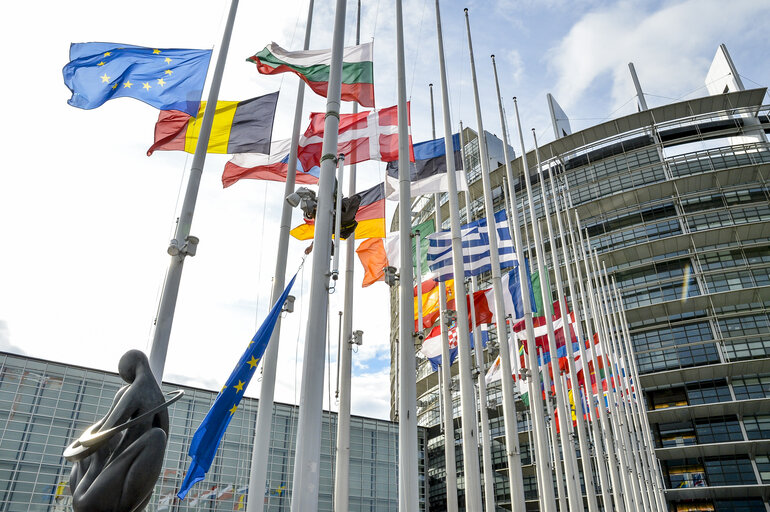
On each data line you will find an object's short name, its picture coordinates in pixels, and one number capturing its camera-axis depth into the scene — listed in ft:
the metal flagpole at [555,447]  68.03
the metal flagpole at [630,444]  105.84
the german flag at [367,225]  55.11
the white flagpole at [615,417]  96.12
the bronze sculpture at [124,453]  20.72
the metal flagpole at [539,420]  59.57
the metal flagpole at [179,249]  32.63
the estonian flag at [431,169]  58.70
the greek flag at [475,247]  59.16
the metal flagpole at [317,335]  26.20
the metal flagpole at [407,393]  37.09
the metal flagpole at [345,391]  39.17
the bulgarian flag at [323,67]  44.19
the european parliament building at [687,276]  157.28
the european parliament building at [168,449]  96.12
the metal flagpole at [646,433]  143.13
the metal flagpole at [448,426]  46.68
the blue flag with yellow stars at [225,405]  30.89
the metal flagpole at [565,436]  66.90
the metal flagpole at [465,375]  45.42
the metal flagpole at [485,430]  56.13
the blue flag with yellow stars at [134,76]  42.83
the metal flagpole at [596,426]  79.61
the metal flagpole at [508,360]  52.72
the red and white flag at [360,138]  50.42
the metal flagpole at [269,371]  37.14
